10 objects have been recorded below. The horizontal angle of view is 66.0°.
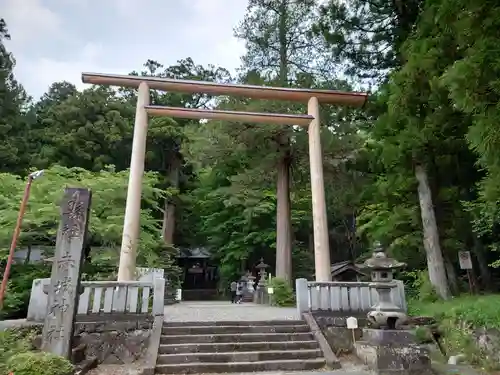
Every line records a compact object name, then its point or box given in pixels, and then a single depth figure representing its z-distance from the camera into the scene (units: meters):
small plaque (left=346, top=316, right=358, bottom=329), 7.17
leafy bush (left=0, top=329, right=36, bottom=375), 5.30
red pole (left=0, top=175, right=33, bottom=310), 5.49
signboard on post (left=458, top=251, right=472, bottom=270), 9.95
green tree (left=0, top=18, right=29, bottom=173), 19.64
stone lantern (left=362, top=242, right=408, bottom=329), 6.06
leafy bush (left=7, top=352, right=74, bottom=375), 4.42
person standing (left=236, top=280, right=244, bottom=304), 19.07
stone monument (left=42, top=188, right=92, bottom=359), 5.56
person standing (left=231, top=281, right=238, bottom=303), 20.22
